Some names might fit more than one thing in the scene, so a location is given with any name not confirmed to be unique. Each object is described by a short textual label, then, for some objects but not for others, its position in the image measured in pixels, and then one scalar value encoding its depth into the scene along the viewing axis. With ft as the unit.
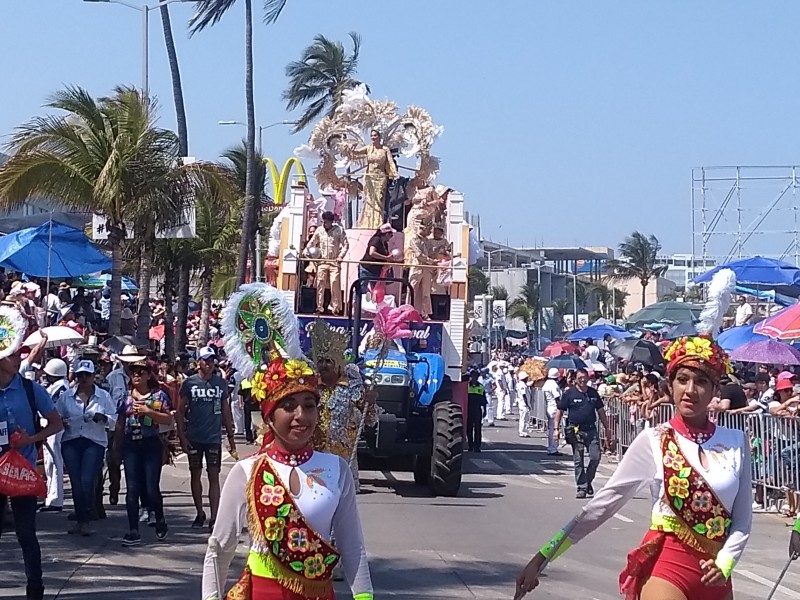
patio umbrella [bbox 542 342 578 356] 112.98
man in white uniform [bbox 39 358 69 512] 41.34
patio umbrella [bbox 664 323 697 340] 58.18
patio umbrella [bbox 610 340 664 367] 38.04
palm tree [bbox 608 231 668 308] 327.88
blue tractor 50.08
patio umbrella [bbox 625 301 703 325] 92.32
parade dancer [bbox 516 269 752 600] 16.67
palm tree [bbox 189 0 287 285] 95.86
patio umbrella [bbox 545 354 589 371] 89.35
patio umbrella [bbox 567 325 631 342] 125.53
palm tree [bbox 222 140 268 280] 125.90
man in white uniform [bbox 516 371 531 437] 97.25
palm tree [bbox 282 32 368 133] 144.25
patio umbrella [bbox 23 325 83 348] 47.73
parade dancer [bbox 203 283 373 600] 15.08
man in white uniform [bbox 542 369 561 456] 76.69
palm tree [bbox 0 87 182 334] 68.54
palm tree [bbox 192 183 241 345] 100.58
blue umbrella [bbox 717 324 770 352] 66.74
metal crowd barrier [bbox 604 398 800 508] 47.75
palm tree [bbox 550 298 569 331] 293.68
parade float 50.70
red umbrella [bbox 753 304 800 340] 54.54
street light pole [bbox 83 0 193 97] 87.25
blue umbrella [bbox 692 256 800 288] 72.08
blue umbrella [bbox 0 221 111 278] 67.36
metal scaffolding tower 140.38
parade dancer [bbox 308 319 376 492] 28.22
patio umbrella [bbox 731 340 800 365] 60.29
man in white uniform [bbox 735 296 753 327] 77.30
